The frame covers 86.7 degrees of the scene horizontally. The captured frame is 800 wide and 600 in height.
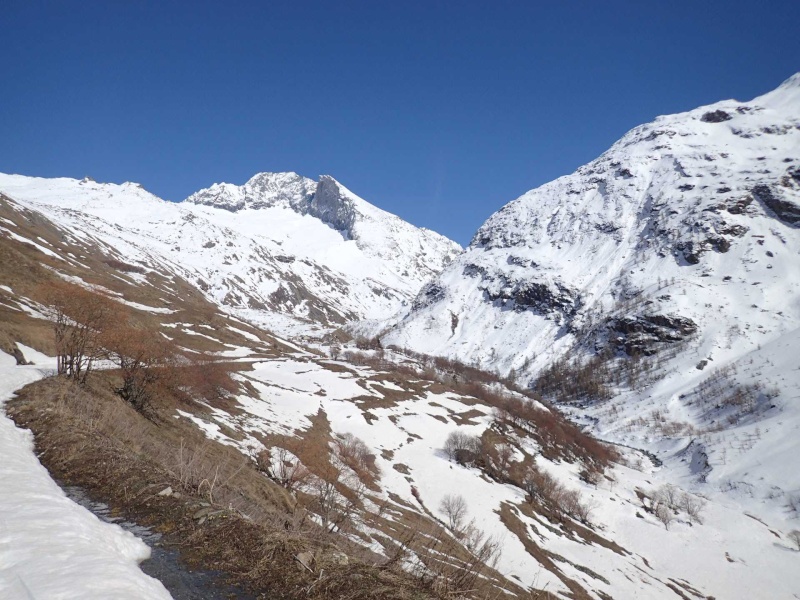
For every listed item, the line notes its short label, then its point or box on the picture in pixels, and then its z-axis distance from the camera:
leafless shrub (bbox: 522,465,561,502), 64.50
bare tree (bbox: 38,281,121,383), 25.23
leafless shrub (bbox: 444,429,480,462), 68.44
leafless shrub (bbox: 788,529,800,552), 73.37
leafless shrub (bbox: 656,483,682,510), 80.12
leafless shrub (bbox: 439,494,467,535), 45.56
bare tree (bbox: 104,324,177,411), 28.14
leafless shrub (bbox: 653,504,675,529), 69.97
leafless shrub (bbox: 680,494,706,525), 76.00
